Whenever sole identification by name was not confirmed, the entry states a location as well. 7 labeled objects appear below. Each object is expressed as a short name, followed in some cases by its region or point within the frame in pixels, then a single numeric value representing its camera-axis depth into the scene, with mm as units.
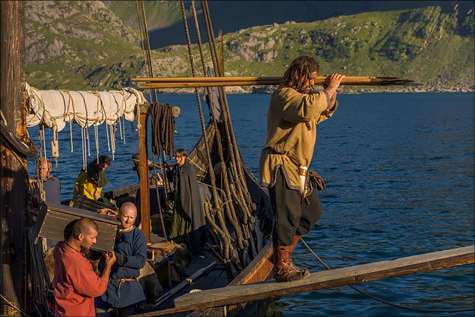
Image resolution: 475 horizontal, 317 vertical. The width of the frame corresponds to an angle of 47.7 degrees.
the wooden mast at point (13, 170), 5742
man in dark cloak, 9984
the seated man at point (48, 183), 8591
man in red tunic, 5156
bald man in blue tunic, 6175
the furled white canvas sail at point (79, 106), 6512
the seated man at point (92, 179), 10359
